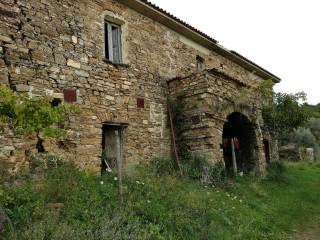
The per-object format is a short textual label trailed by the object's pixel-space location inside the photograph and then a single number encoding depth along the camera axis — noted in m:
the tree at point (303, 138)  23.98
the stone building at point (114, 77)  7.40
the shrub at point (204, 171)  8.86
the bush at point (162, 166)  9.23
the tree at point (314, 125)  29.12
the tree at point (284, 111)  13.92
